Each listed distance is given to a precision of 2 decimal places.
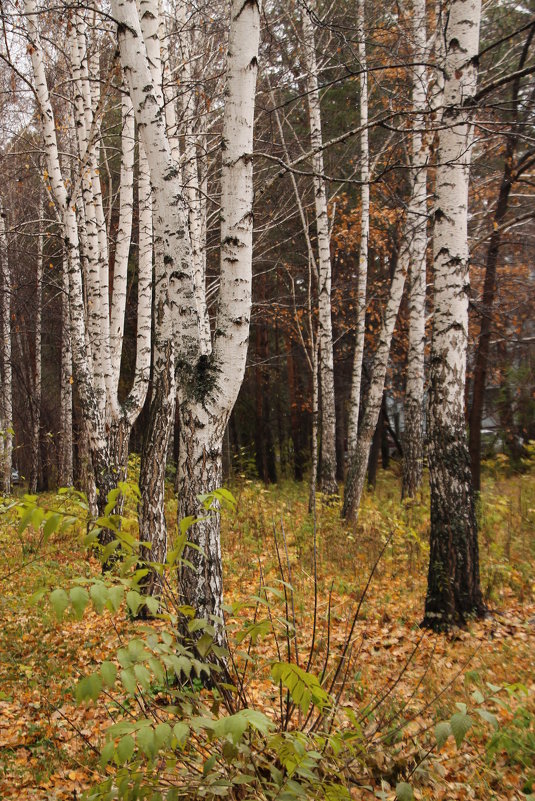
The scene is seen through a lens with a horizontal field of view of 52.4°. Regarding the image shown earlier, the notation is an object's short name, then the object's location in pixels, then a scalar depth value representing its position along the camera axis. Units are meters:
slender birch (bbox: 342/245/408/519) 9.19
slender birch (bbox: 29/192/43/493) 14.87
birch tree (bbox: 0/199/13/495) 13.59
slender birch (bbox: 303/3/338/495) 10.09
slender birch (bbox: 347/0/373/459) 10.27
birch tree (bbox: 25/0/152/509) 7.33
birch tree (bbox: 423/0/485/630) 5.09
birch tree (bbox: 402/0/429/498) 10.30
